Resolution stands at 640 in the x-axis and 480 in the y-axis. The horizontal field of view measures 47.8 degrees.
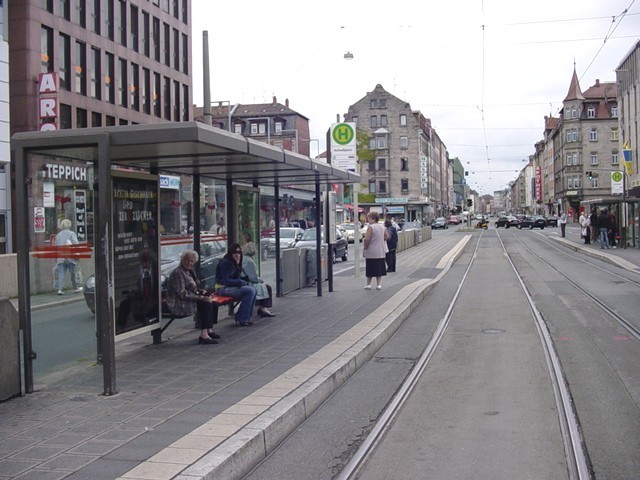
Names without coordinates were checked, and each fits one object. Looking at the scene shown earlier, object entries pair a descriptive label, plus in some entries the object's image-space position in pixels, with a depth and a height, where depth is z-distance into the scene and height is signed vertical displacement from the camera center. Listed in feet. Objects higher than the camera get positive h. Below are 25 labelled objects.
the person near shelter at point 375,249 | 52.01 -1.86
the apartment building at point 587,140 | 288.30 +32.18
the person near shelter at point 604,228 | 110.73 -1.33
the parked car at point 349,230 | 148.14 -1.40
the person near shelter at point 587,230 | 127.85 -1.89
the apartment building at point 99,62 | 100.94 +27.58
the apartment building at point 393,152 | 294.66 +29.01
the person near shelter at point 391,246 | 72.30 -2.35
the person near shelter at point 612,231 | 112.85 -1.86
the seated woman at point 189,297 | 29.96 -2.92
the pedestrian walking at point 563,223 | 161.78 -0.66
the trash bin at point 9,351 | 20.99 -3.59
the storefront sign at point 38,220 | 22.36 +0.29
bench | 30.29 -3.75
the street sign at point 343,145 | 61.36 +6.77
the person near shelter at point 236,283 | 35.04 -2.78
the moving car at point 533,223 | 260.62 -0.82
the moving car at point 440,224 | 291.71 -0.70
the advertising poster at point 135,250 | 25.39 -0.84
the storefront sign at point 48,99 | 85.39 +15.56
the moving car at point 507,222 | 282.32 -0.40
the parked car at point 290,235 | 83.97 -1.24
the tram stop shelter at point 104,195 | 21.70 +1.09
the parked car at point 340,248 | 97.56 -3.29
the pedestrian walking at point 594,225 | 124.88 -0.96
